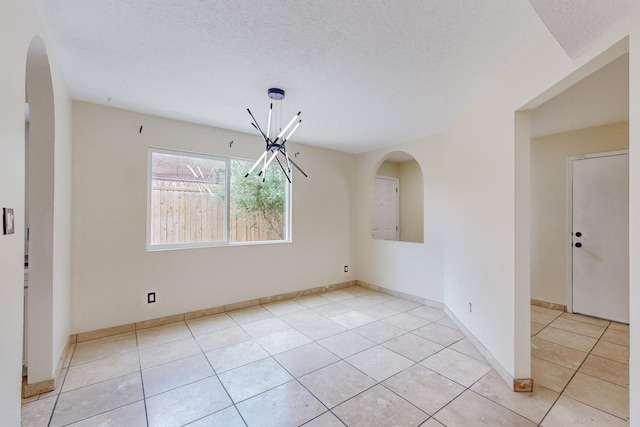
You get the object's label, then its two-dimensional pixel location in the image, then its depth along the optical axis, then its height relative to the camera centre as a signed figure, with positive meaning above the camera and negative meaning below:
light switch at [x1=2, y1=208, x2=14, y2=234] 1.16 -0.02
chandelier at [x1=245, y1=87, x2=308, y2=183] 2.59 +1.12
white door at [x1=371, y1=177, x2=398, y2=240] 5.65 +0.14
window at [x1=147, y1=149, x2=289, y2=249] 3.39 +0.17
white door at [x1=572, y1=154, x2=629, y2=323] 3.36 -0.27
